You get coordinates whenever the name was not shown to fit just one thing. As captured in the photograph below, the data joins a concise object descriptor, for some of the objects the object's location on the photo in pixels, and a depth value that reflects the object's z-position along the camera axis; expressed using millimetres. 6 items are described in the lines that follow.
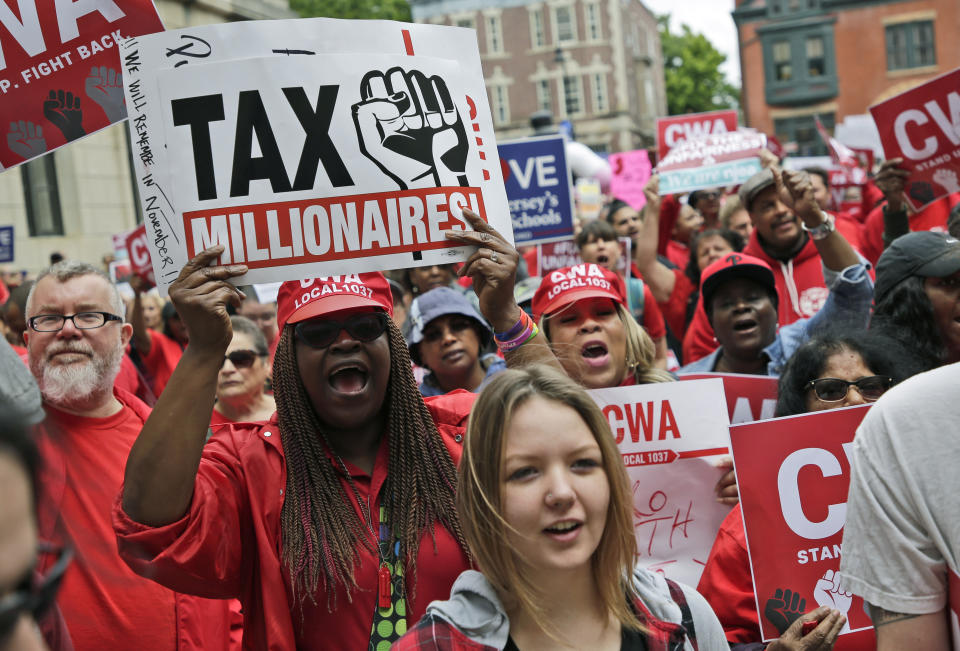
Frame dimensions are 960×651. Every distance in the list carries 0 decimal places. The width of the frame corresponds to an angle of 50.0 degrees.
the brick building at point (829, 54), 49281
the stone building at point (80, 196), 20719
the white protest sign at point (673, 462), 3562
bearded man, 3311
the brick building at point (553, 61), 61719
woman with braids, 2434
